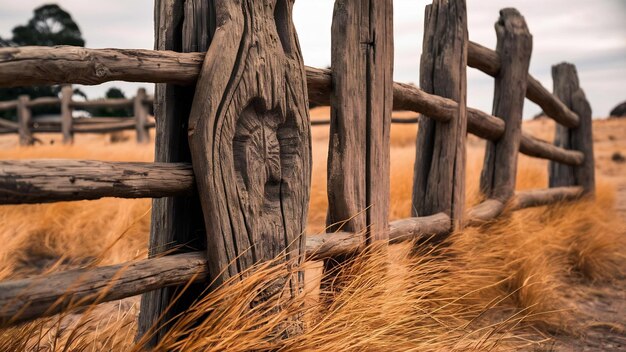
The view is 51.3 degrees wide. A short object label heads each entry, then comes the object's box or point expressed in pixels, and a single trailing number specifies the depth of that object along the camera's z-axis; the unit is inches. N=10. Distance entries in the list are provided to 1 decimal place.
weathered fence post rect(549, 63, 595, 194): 233.5
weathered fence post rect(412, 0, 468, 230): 141.9
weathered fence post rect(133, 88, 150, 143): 476.4
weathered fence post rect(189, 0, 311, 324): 77.2
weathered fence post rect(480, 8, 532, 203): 172.4
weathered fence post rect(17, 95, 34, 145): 504.0
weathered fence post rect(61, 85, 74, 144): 490.6
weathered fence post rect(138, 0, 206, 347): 80.6
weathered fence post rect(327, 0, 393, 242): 104.1
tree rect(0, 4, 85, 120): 881.5
